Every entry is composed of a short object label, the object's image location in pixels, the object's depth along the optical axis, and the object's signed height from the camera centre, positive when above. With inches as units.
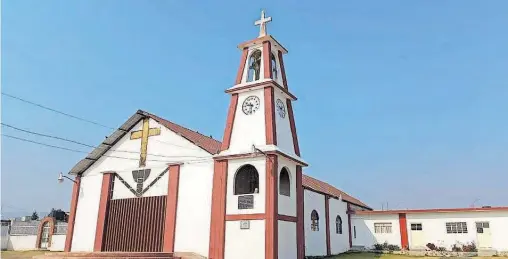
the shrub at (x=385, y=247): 1082.1 -18.0
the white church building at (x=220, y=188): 693.9 +91.6
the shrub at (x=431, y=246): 1031.2 -13.9
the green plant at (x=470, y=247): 986.1 -13.2
